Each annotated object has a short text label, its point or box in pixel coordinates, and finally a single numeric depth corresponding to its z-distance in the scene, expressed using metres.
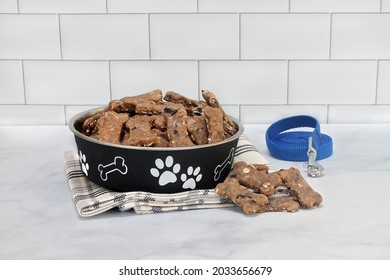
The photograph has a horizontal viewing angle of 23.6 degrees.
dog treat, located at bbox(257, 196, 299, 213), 1.25
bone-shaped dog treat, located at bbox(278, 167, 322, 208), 1.26
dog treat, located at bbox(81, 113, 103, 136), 1.32
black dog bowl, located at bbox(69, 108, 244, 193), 1.25
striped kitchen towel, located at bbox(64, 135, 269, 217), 1.24
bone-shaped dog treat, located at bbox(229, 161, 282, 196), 1.27
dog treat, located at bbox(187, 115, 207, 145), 1.29
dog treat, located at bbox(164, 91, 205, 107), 1.35
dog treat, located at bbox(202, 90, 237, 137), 1.33
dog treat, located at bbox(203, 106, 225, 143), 1.28
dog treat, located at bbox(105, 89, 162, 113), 1.32
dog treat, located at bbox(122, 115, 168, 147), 1.25
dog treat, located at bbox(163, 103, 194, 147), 1.26
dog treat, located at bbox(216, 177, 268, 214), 1.24
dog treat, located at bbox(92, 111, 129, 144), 1.27
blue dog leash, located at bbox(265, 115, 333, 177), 1.39
